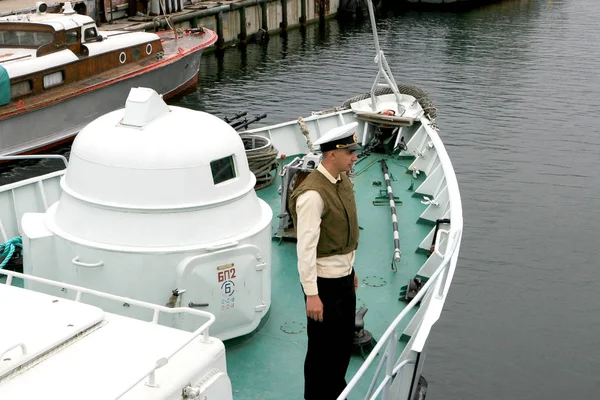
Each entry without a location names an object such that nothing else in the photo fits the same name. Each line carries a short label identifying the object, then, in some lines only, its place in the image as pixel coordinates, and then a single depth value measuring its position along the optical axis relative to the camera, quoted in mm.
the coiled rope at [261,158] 10094
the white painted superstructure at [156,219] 5891
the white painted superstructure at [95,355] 3887
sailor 4793
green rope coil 7738
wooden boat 20484
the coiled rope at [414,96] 13680
